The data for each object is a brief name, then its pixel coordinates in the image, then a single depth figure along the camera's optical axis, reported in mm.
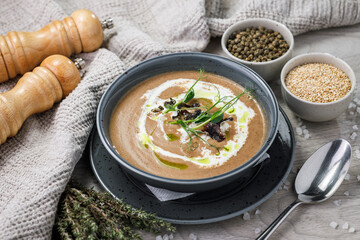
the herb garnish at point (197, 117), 526
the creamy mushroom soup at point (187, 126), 510
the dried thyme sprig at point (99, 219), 470
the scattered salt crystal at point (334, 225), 500
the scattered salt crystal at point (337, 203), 517
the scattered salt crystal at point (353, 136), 572
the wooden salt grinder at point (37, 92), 540
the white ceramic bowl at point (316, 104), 560
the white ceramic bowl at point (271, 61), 614
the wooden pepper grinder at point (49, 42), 597
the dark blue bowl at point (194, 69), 482
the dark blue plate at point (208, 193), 491
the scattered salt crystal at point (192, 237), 496
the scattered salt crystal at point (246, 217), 509
